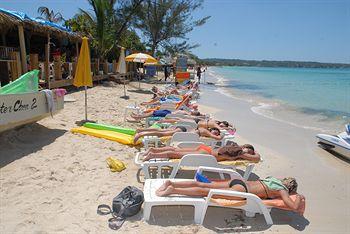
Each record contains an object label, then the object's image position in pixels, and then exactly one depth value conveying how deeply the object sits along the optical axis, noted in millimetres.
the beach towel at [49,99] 6269
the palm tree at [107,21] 17344
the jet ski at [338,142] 7105
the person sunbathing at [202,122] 6934
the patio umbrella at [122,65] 14164
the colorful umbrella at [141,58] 14207
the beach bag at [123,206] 3739
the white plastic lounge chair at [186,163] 4617
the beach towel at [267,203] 3832
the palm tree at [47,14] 24250
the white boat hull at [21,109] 5117
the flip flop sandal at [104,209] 3827
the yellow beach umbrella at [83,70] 7844
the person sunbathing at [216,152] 5012
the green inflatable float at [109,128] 7096
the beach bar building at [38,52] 9328
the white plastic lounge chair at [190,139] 5887
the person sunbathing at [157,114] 8484
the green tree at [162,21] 27859
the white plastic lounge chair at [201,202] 3721
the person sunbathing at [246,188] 3891
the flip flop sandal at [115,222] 3576
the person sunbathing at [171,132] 6227
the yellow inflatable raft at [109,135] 6531
